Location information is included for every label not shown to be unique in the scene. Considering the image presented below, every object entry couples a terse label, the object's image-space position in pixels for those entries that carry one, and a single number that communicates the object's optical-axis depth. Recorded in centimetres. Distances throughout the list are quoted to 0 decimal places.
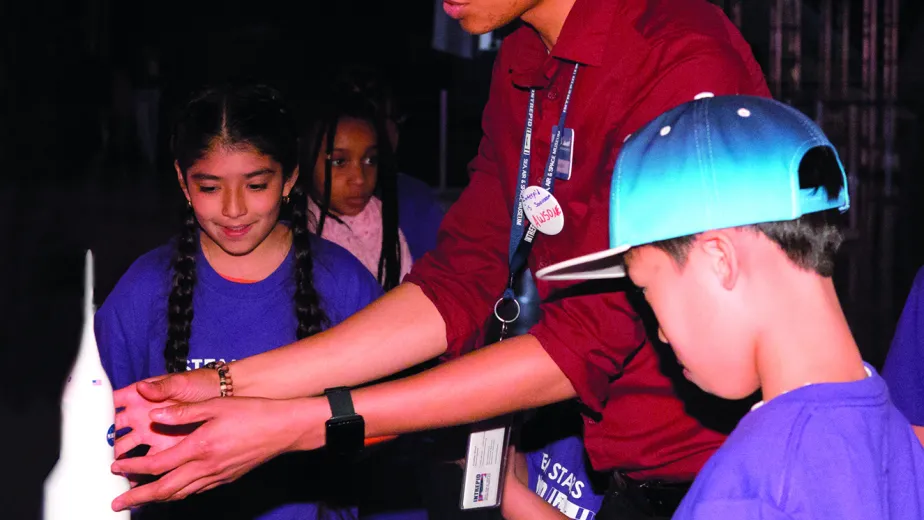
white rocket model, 142
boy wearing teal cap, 125
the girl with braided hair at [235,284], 261
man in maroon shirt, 174
